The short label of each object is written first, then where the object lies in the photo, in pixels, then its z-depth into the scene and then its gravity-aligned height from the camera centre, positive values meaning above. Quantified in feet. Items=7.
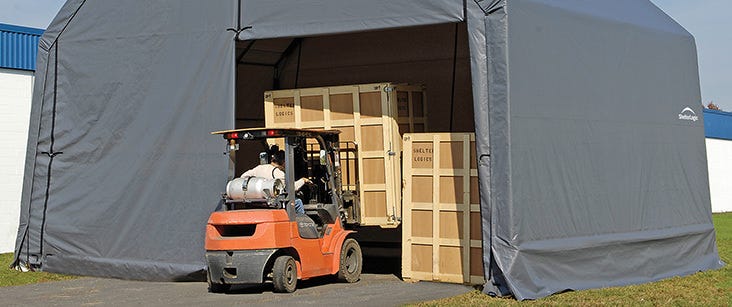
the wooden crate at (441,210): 45.16 -0.30
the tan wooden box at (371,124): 49.62 +3.98
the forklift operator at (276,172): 44.76 +1.56
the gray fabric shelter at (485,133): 42.50 +3.37
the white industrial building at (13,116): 69.10 +6.55
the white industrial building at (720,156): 139.13 +5.43
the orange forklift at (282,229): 42.42 -0.90
